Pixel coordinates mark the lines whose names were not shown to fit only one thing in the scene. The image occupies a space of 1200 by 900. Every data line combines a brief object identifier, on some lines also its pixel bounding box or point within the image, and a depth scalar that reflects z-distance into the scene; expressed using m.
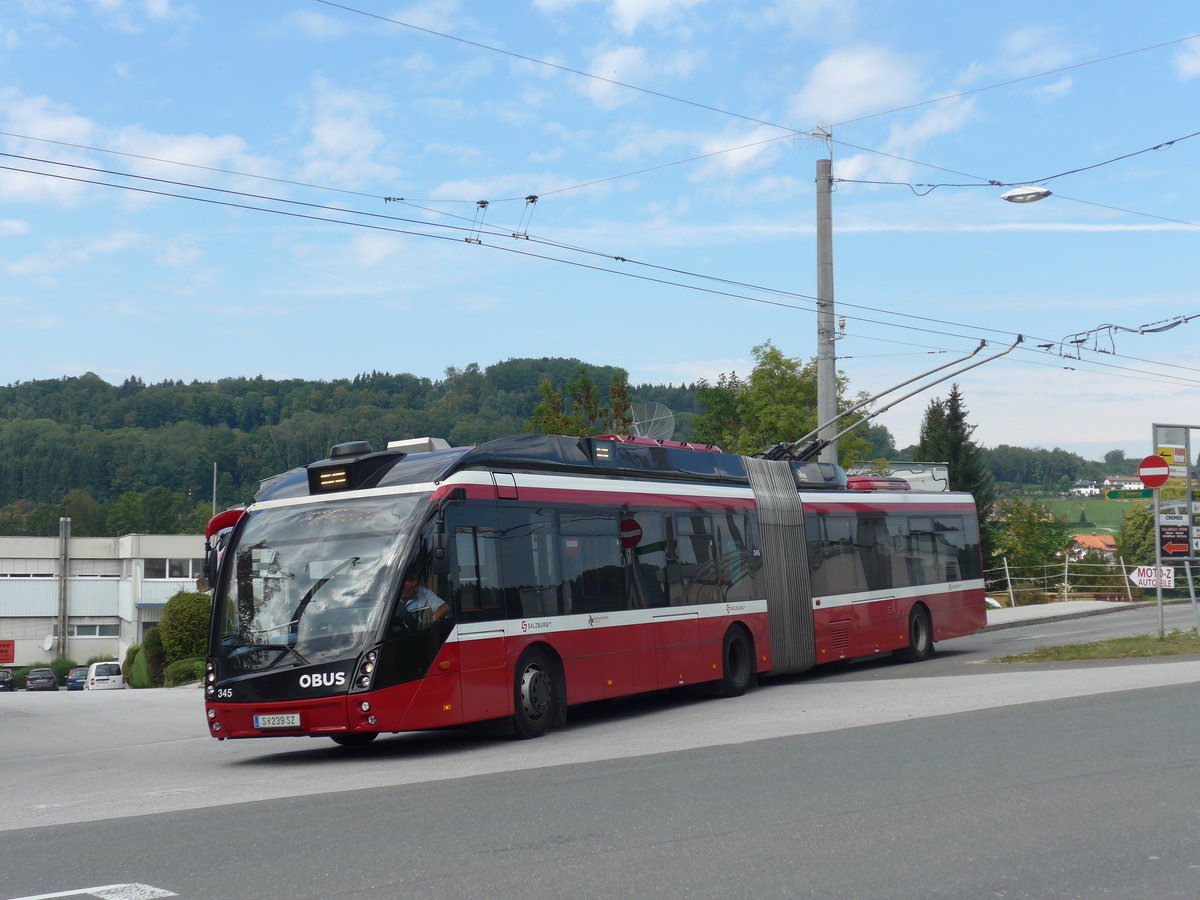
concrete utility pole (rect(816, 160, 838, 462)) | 28.77
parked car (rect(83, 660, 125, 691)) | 57.38
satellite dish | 29.77
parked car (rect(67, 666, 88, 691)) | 64.88
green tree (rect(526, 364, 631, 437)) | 38.91
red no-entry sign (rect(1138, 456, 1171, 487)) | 21.80
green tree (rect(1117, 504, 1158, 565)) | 102.38
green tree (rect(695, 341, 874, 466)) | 53.53
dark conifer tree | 65.06
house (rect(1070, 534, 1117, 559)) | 100.69
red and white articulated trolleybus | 12.45
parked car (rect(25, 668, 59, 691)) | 64.00
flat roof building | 79.69
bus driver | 12.48
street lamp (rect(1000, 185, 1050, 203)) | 24.70
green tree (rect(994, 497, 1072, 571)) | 67.78
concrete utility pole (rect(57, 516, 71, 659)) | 78.38
